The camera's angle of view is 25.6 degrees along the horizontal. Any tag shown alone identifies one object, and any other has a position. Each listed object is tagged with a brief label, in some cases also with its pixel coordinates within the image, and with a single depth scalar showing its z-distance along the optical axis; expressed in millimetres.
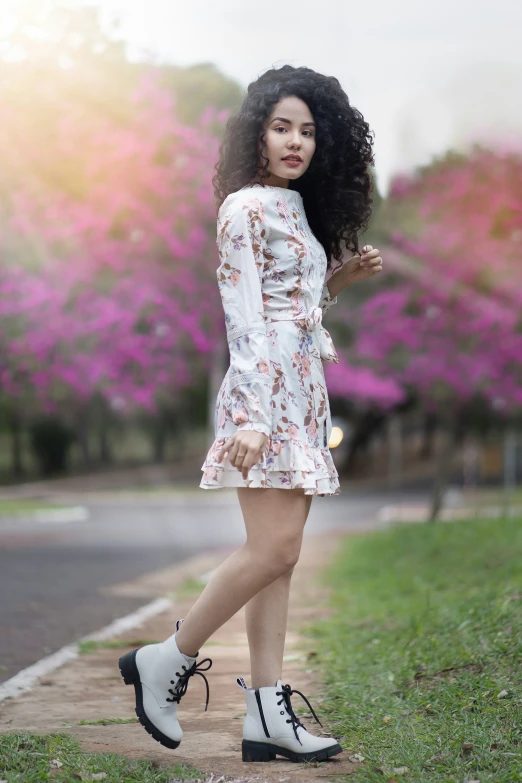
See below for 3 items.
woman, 3268
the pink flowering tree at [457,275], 13305
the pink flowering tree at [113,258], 13164
